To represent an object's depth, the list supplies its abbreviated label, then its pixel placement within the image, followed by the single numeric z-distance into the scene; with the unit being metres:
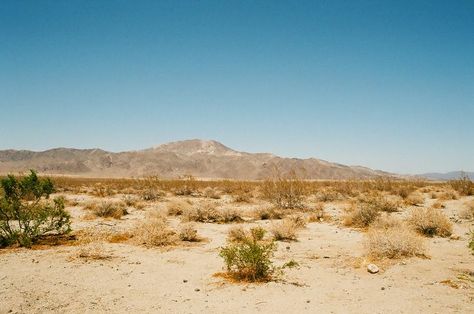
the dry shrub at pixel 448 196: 27.62
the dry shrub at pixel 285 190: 22.60
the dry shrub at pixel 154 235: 12.39
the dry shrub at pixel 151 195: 29.66
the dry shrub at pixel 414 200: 24.35
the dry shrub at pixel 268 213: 18.45
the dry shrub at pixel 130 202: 24.33
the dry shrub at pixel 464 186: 30.03
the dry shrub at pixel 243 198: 27.79
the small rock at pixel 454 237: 12.58
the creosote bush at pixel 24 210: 12.26
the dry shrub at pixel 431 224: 13.06
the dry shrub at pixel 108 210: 18.88
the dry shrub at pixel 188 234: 13.16
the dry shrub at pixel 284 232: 13.13
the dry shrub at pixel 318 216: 17.68
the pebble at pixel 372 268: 8.93
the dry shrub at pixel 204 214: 17.92
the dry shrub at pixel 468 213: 17.22
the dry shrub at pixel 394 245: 10.02
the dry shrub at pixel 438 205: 22.23
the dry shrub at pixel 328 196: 27.84
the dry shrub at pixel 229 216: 17.75
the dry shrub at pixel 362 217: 15.67
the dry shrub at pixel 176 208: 19.97
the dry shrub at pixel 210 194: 31.59
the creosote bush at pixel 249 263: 8.64
